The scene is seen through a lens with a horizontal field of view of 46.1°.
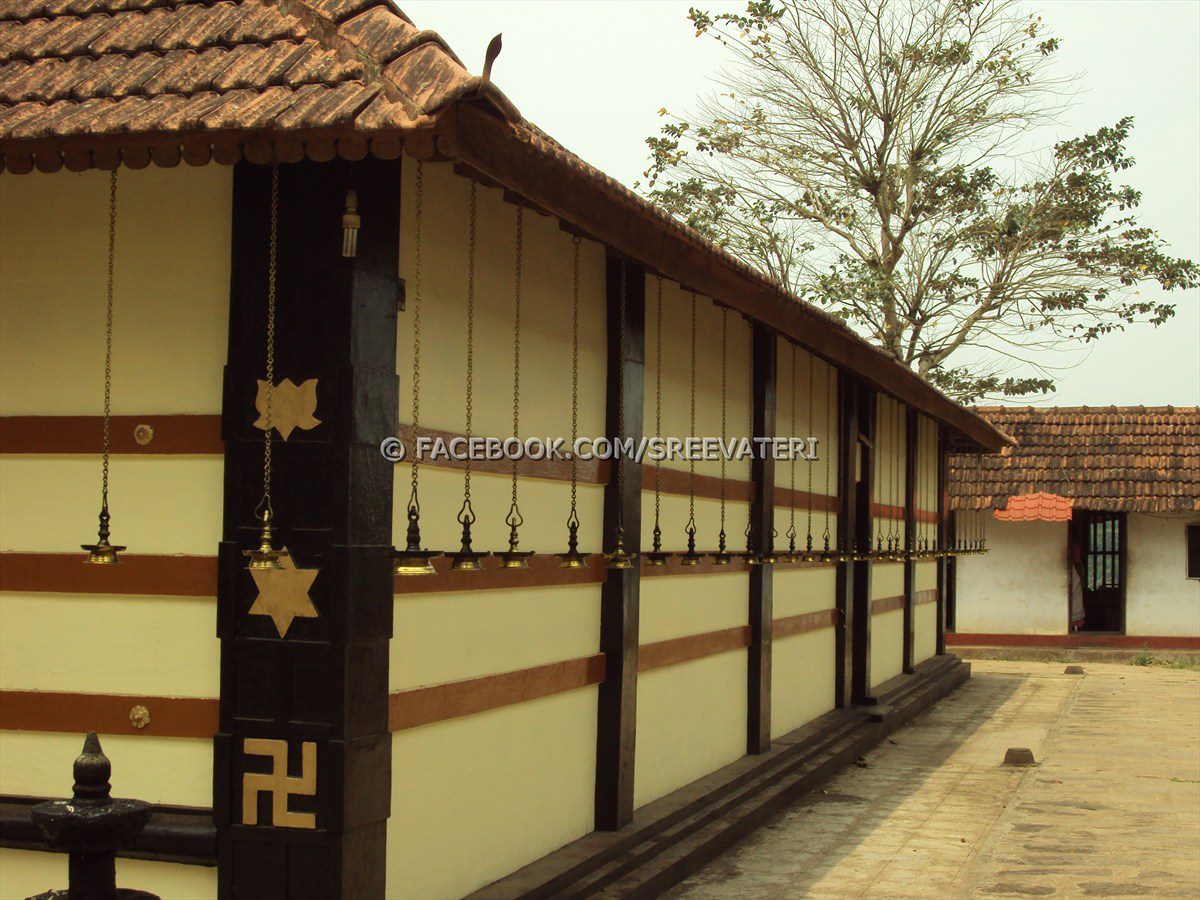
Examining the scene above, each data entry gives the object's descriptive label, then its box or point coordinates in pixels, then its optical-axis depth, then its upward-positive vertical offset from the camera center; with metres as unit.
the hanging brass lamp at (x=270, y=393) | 4.66 +0.34
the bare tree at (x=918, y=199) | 24.30 +5.39
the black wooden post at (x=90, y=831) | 3.29 -0.79
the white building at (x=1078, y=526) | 23.05 -0.33
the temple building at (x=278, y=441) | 4.50 +0.19
